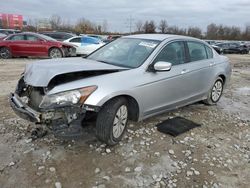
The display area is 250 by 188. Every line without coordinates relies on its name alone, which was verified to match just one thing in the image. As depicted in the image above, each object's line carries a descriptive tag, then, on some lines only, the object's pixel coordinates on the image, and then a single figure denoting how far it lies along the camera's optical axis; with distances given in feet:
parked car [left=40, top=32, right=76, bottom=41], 41.63
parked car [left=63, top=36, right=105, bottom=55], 35.52
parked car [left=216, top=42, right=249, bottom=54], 73.14
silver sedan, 7.49
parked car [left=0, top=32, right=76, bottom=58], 31.25
